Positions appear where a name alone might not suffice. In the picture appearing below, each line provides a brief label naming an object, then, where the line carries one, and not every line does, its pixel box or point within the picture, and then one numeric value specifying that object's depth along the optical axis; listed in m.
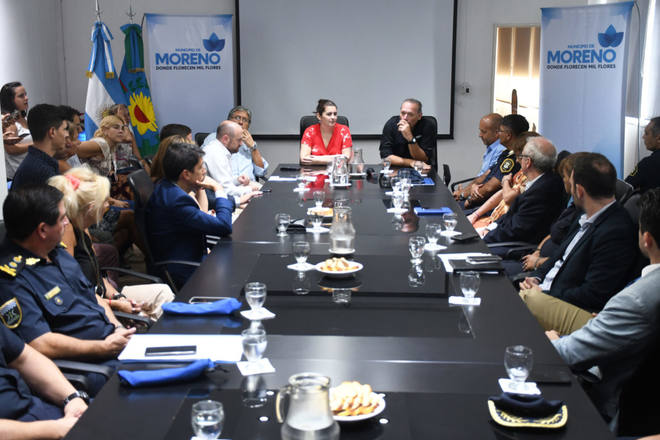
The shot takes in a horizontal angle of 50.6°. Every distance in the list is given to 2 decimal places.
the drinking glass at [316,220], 3.55
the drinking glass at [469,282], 2.37
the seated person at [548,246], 3.61
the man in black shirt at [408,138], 6.20
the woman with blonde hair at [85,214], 2.83
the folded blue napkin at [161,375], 1.74
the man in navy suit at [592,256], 2.87
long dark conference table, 1.56
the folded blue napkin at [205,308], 2.25
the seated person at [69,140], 4.18
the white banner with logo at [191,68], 7.39
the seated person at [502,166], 5.02
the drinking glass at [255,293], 2.20
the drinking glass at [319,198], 4.00
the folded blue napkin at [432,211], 4.02
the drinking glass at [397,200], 4.12
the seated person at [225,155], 5.36
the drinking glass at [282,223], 3.42
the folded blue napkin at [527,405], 1.56
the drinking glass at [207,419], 1.40
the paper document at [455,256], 2.94
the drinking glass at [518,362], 1.70
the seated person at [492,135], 5.91
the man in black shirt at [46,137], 3.97
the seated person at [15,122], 5.32
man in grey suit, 2.09
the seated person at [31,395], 1.88
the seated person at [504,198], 4.61
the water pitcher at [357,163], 5.56
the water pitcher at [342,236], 3.00
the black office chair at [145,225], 3.55
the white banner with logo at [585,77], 6.49
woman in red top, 6.27
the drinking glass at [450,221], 3.43
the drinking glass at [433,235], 3.15
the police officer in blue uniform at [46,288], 2.24
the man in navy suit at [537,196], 4.08
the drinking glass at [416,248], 2.80
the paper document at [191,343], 1.91
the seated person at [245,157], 6.11
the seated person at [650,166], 5.33
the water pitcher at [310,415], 1.29
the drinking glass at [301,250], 2.73
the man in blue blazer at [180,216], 3.50
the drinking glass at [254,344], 1.81
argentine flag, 6.87
